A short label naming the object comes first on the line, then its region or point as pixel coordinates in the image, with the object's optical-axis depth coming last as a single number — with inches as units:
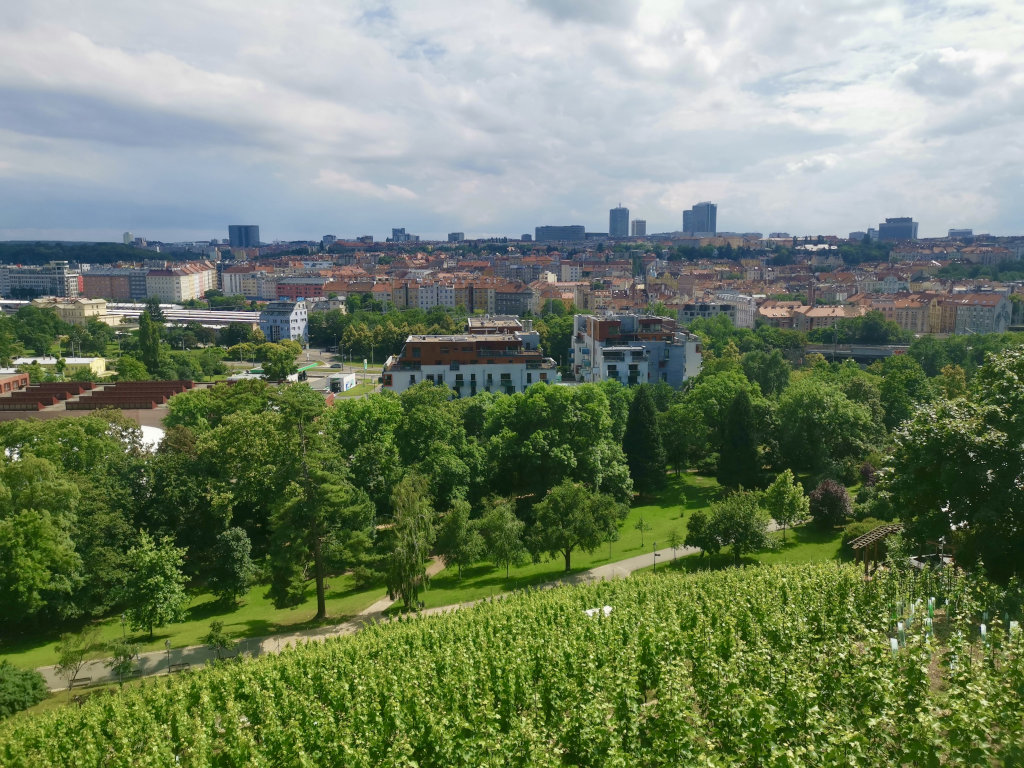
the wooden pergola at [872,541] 1023.4
